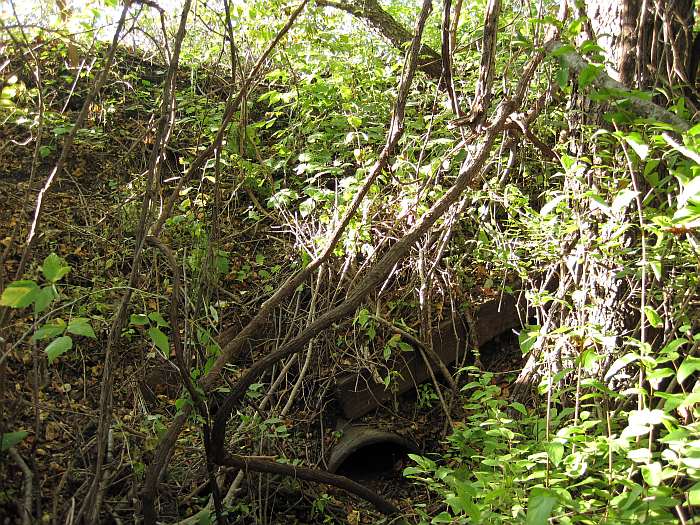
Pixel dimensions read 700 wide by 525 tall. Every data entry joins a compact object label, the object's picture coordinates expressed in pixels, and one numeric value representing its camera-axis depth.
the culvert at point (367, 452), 3.87
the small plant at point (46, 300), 1.82
